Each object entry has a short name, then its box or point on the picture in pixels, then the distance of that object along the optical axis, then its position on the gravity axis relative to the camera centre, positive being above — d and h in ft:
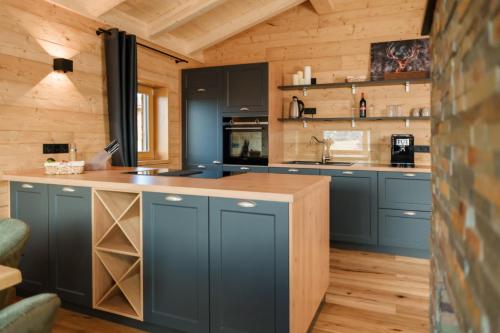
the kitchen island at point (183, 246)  6.50 -1.86
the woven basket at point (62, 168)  9.46 -0.36
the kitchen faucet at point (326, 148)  15.94 +0.20
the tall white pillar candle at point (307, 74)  15.70 +3.30
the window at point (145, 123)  15.66 +1.30
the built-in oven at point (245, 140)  15.42 +0.54
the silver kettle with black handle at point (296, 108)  15.99 +1.92
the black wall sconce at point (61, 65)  10.77 +2.57
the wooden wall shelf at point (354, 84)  14.34 +2.76
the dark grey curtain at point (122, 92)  12.28 +2.07
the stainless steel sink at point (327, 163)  14.49 -0.41
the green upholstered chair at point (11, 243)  4.56 -1.11
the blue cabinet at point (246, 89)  15.25 +2.65
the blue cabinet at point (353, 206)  13.30 -1.92
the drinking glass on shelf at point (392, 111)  14.56 +1.62
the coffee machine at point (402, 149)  14.23 +0.13
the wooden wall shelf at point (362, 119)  14.35 +1.35
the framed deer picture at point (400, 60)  14.29 +3.61
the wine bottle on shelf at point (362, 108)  14.97 +1.76
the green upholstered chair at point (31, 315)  2.80 -1.25
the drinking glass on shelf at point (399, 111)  14.53 +1.61
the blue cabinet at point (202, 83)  16.12 +3.06
